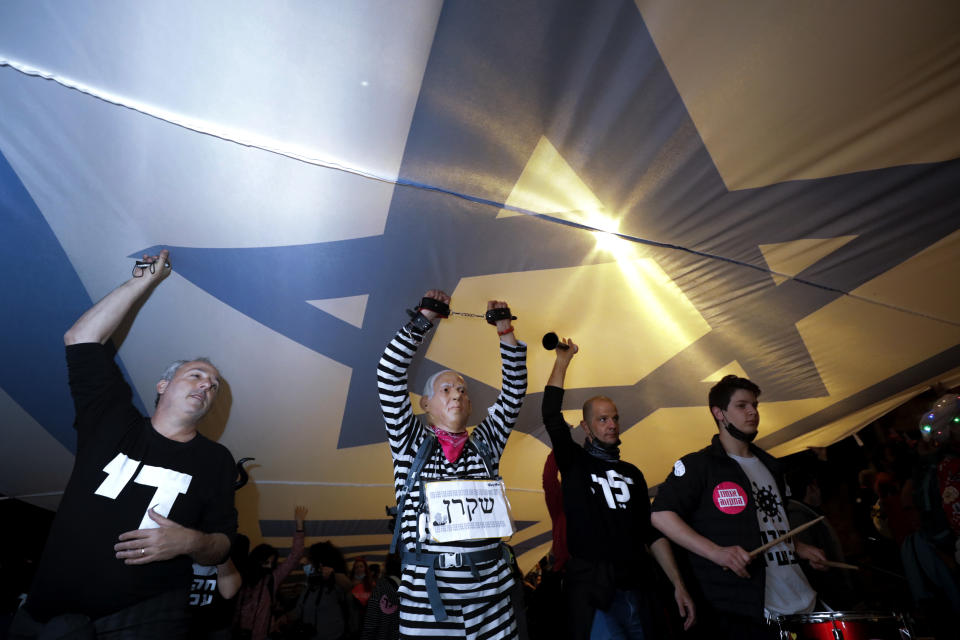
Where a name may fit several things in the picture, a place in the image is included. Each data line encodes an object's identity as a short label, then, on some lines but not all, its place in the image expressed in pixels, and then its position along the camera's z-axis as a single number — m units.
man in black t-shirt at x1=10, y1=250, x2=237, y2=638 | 1.73
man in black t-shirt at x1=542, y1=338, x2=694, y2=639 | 2.39
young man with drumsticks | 2.32
